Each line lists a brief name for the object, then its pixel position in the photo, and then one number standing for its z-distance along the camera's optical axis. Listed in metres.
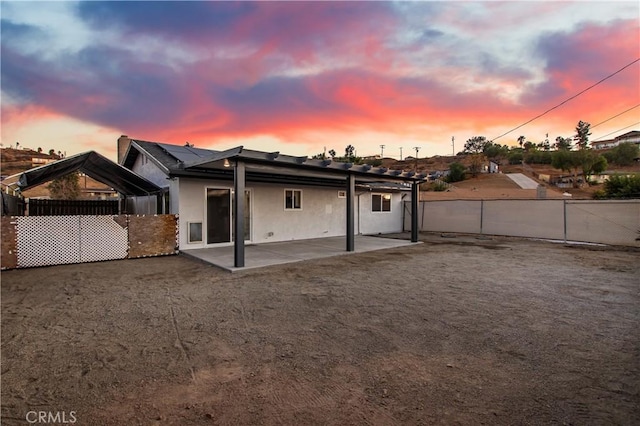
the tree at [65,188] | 22.23
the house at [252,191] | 7.44
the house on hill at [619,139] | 74.32
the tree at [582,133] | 68.00
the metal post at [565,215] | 11.92
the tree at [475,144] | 78.31
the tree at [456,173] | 46.34
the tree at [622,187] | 14.71
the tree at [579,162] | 40.00
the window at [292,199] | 11.87
